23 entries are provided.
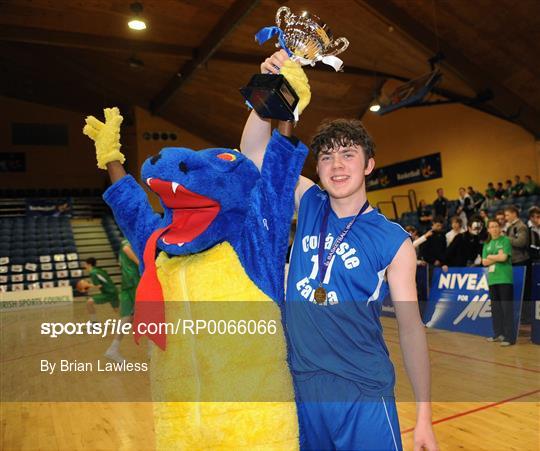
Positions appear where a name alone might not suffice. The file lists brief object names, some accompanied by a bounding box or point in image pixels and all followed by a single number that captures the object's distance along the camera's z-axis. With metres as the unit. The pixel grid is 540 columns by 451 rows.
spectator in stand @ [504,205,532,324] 6.34
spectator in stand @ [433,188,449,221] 12.22
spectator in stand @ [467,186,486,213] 11.16
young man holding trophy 1.48
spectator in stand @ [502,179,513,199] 11.06
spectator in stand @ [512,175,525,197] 10.84
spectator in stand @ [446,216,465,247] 7.57
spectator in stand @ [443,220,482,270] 7.25
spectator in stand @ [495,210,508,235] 7.43
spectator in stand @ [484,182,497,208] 11.31
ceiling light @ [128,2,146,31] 10.48
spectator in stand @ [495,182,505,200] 11.38
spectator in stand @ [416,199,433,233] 11.82
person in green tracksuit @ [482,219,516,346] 5.75
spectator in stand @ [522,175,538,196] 10.65
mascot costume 1.46
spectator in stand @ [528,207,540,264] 6.53
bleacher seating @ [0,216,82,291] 14.17
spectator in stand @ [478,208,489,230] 8.79
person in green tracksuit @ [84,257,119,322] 7.01
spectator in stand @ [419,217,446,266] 7.71
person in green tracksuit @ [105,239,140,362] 5.69
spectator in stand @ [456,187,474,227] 11.15
